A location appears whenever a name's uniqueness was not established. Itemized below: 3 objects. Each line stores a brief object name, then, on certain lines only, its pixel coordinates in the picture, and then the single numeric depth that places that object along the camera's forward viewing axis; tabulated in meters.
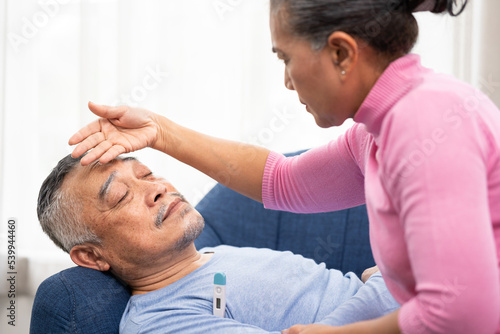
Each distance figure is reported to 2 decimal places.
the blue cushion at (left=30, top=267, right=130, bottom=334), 1.33
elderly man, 1.40
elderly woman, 0.70
